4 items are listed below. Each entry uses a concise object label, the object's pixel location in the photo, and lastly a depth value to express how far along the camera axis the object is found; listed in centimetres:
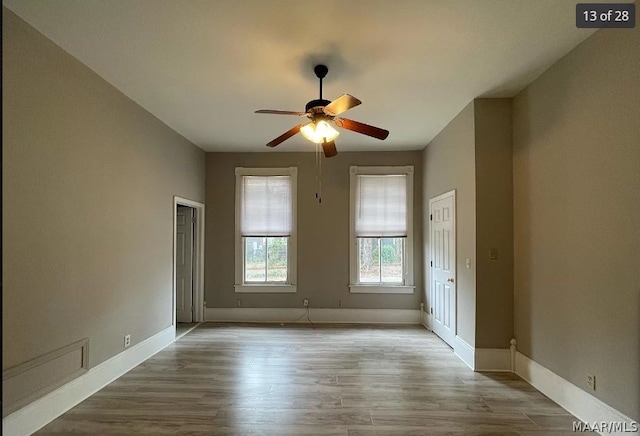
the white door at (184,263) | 623
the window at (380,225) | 634
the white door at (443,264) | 476
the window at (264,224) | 643
